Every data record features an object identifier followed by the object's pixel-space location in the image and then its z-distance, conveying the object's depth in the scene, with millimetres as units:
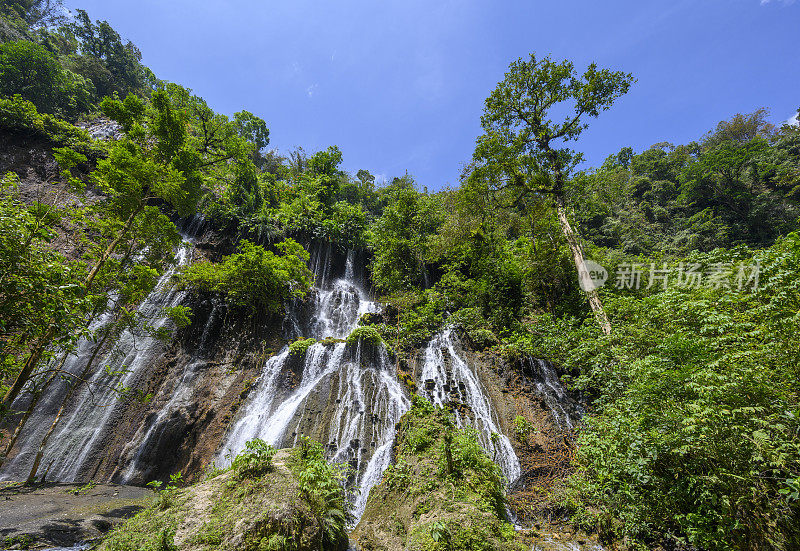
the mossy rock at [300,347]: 11836
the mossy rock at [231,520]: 3717
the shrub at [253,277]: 13070
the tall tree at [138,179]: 8180
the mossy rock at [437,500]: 4148
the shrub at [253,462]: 4820
